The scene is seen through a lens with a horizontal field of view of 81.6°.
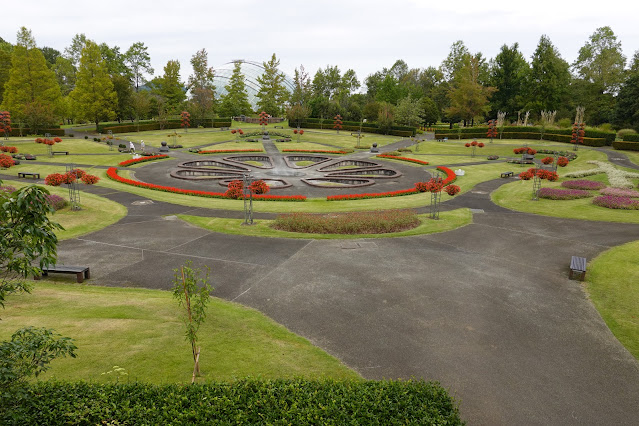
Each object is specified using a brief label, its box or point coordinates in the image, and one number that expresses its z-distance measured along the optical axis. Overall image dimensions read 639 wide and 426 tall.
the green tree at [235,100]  107.00
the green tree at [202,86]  95.94
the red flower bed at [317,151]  63.97
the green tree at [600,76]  83.84
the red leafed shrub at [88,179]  29.68
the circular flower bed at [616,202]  27.84
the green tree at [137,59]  105.62
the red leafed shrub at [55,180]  27.31
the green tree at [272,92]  107.12
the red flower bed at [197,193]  33.13
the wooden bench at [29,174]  37.76
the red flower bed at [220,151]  60.81
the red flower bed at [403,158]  54.21
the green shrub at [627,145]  54.38
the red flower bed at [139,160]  49.29
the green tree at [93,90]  76.12
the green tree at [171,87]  98.46
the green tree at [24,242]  5.36
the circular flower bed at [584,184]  33.90
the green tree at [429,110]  101.18
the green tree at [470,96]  84.81
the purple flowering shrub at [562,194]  31.70
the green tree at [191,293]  8.77
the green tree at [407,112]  87.25
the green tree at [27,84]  69.50
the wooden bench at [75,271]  15.50
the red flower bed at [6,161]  38.78
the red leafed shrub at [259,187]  28.20
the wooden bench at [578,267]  16.22
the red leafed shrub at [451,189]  29.02
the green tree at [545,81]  85.06
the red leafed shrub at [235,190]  27.96
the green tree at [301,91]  109.64
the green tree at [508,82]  92.75
